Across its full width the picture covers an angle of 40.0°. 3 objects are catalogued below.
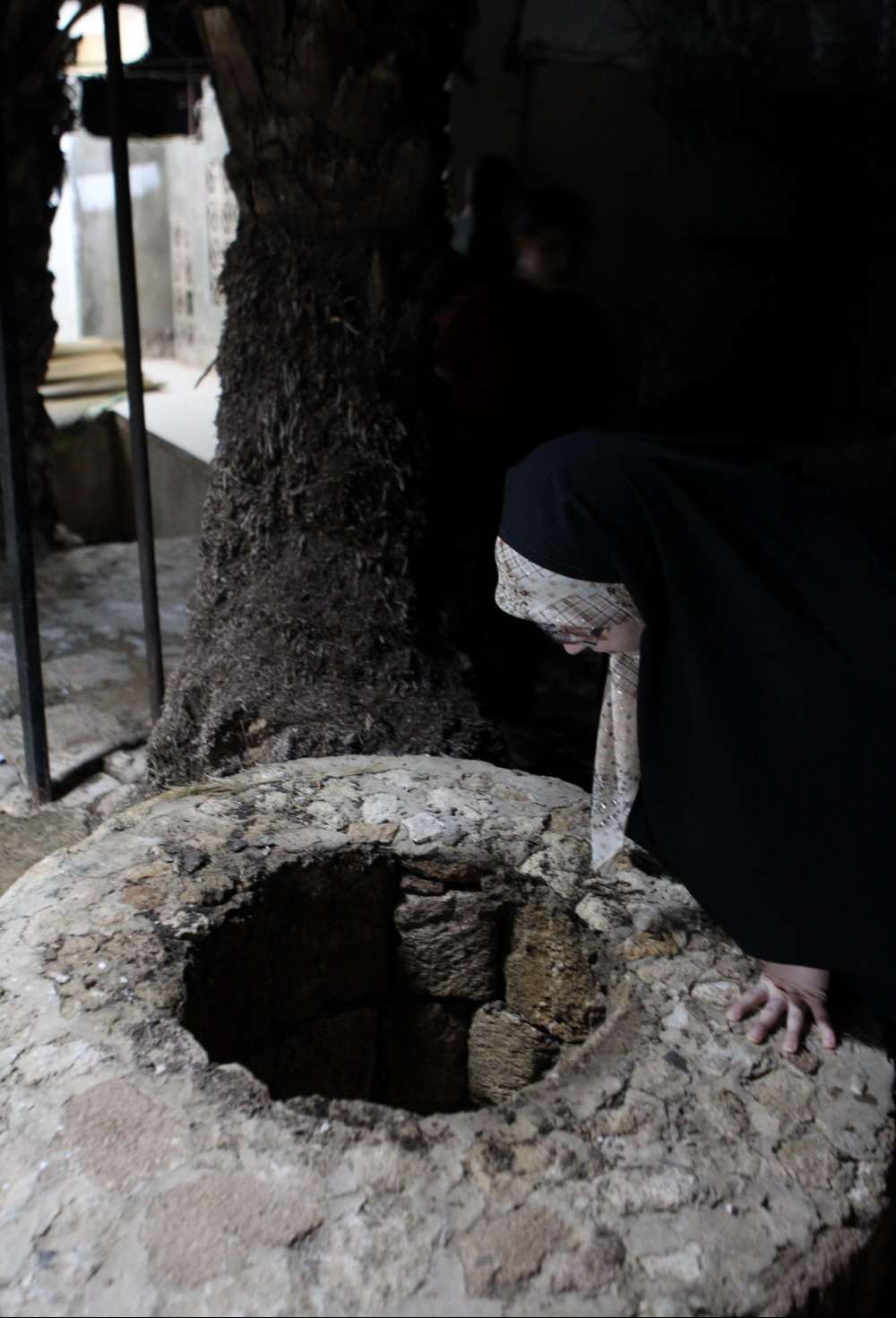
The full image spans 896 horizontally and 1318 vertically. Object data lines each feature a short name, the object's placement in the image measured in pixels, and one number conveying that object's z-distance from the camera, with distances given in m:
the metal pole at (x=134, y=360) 3.15
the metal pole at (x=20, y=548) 3.22
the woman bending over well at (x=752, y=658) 1.69
